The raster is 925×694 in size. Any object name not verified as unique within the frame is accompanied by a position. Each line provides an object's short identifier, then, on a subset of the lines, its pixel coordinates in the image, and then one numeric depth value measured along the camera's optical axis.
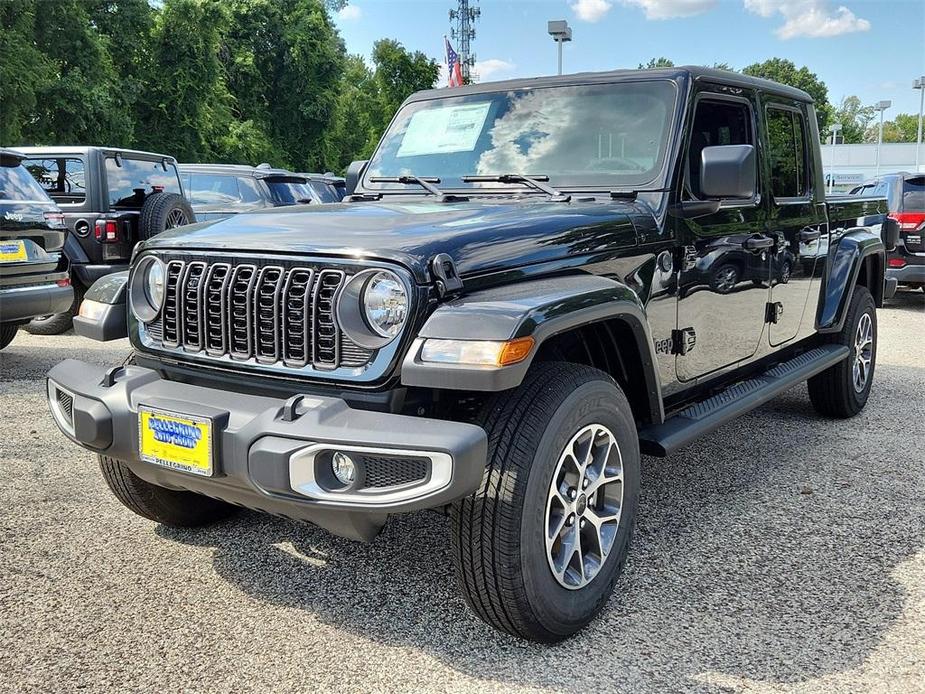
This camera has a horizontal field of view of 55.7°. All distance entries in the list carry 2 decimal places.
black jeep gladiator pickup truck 2.49
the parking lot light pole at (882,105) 56.94
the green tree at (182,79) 24.77
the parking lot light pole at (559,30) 16.09
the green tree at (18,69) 17.89
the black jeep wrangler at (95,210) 8.61
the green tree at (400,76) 43.19
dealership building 63.94
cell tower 77.00
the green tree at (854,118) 102.69
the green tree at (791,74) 74.44
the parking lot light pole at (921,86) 51.34
